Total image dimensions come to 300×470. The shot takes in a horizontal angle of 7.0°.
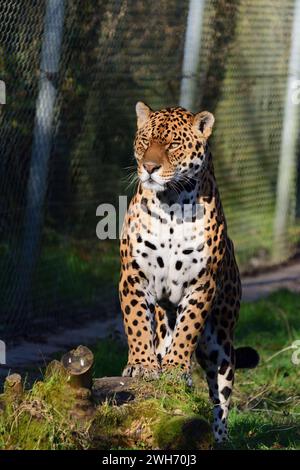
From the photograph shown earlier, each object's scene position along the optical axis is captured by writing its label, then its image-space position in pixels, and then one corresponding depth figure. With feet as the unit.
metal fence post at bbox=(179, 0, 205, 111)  71.45
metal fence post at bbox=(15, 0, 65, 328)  59.55
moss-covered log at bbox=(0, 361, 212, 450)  35.58
